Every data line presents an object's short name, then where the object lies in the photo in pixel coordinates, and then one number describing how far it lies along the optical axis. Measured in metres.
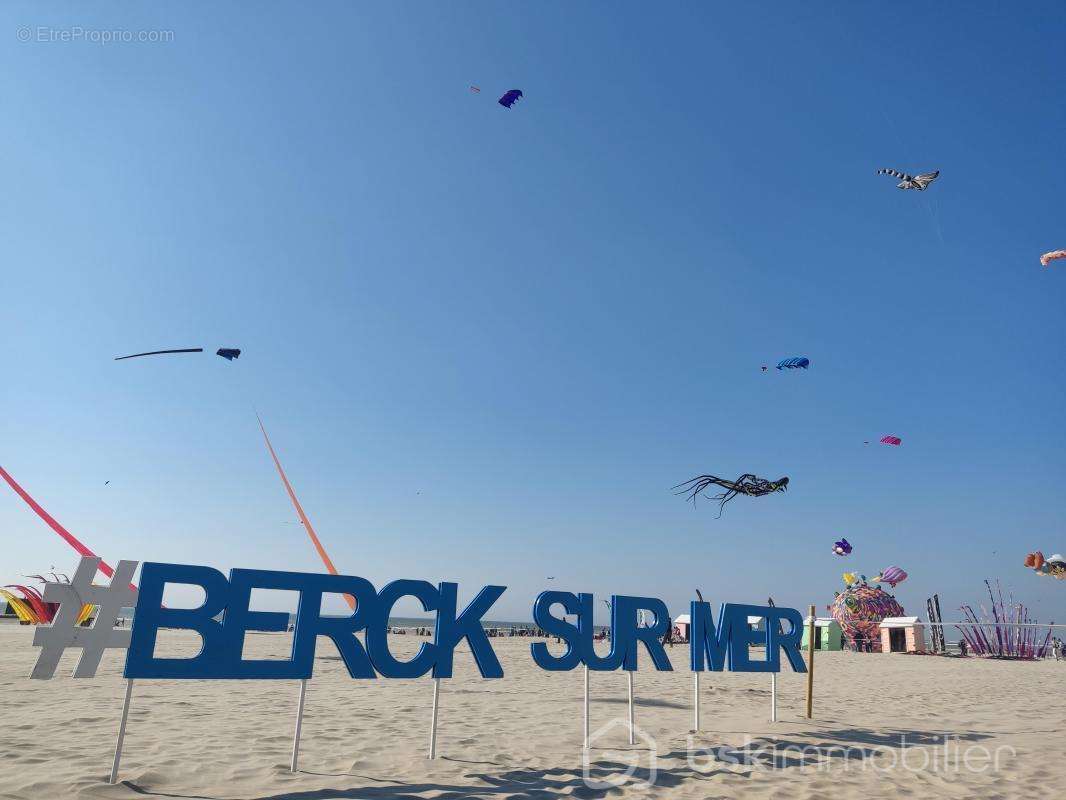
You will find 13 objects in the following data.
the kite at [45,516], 24.83
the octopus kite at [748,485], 15.77
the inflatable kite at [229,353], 19.31
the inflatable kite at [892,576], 39.91
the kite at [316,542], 41.41
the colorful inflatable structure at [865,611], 39.76
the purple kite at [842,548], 37.25
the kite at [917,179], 14.96
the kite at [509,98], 15.45
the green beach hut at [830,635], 41.94
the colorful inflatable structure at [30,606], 21.66
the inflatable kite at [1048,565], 29.62
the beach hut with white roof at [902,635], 37.06
